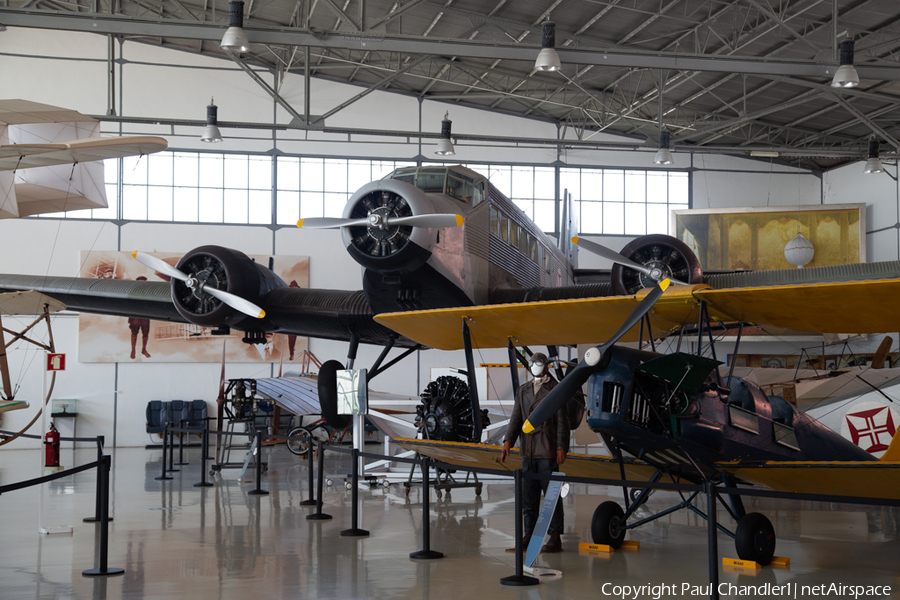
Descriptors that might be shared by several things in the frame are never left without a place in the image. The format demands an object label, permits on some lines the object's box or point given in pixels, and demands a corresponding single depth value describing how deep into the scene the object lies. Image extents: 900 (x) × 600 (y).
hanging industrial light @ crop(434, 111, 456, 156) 19.64
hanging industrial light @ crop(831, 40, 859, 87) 12.99
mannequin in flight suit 6.88
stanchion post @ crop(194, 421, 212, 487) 12.19
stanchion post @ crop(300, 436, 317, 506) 10.08
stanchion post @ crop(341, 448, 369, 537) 7.68
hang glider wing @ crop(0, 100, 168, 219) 8.25
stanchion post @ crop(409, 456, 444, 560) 6.67
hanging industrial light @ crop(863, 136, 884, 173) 20.54
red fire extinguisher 13.30
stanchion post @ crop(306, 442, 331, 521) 8.83
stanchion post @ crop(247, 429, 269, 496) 10.87
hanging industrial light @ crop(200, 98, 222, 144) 18.83
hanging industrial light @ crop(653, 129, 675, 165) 19.58
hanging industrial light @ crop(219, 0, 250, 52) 11.93
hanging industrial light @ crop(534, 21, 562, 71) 12.23
